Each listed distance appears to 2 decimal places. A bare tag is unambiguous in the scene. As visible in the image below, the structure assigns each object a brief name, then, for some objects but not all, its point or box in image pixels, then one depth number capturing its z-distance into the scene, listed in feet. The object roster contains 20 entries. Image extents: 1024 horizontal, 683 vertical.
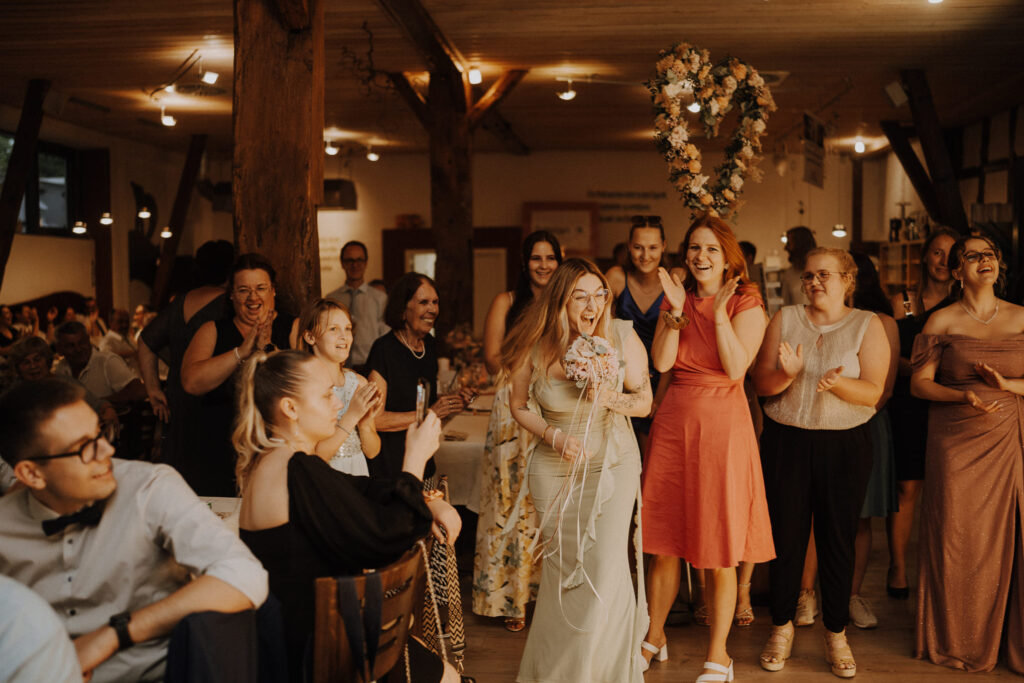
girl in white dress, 11.53
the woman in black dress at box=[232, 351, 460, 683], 7.16
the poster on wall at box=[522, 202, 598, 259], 48.93
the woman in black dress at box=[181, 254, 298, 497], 12.25
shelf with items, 41.73
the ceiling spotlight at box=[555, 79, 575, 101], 29.12
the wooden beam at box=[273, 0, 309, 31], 13.15
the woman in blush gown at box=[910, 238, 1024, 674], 12.43
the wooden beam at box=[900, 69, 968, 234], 28.07
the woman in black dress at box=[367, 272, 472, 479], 13.67
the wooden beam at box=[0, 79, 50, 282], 29.48
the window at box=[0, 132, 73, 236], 39.29
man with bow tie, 6.26
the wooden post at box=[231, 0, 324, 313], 13.38
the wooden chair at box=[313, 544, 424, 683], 6.57
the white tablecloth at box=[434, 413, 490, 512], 16.02
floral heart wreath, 14.34
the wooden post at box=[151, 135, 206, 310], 42.42
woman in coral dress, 11.82
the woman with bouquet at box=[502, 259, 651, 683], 10.98
